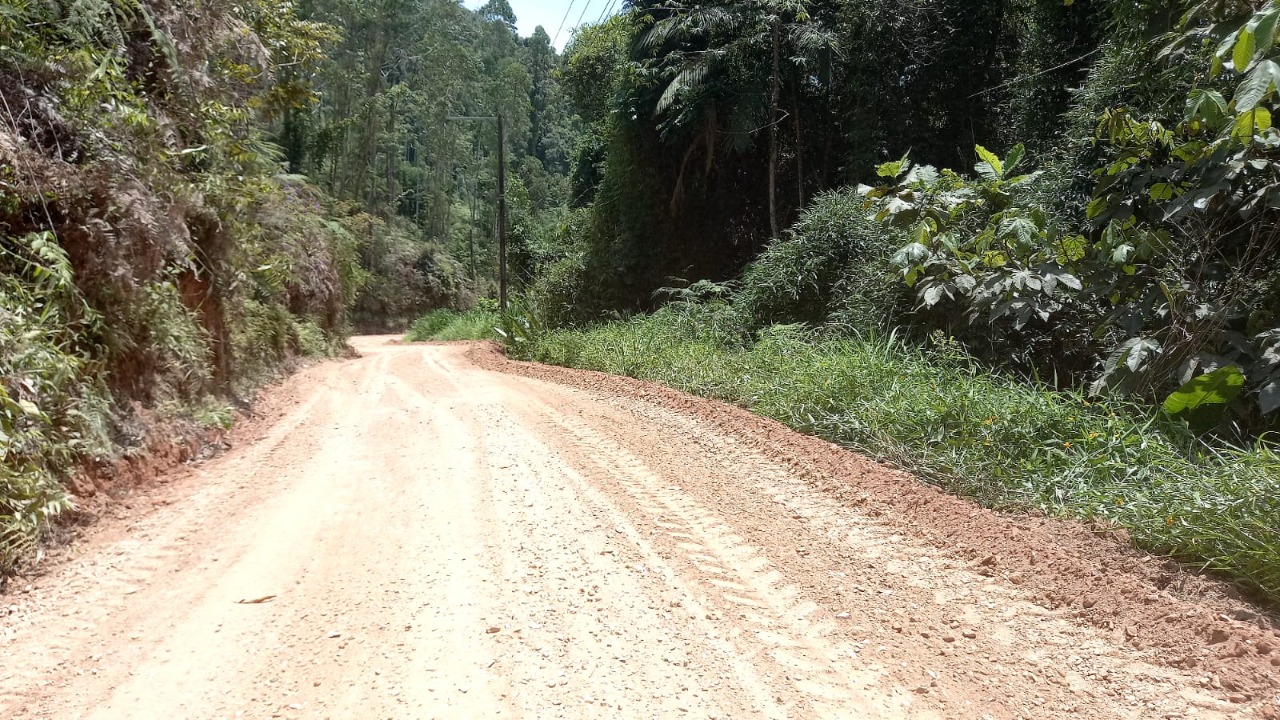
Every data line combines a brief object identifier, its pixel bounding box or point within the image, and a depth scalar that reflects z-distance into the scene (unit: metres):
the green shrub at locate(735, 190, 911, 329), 9.56
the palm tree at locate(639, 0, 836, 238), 14.22
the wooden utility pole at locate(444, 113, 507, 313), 21.36
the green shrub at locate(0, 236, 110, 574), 3.69
